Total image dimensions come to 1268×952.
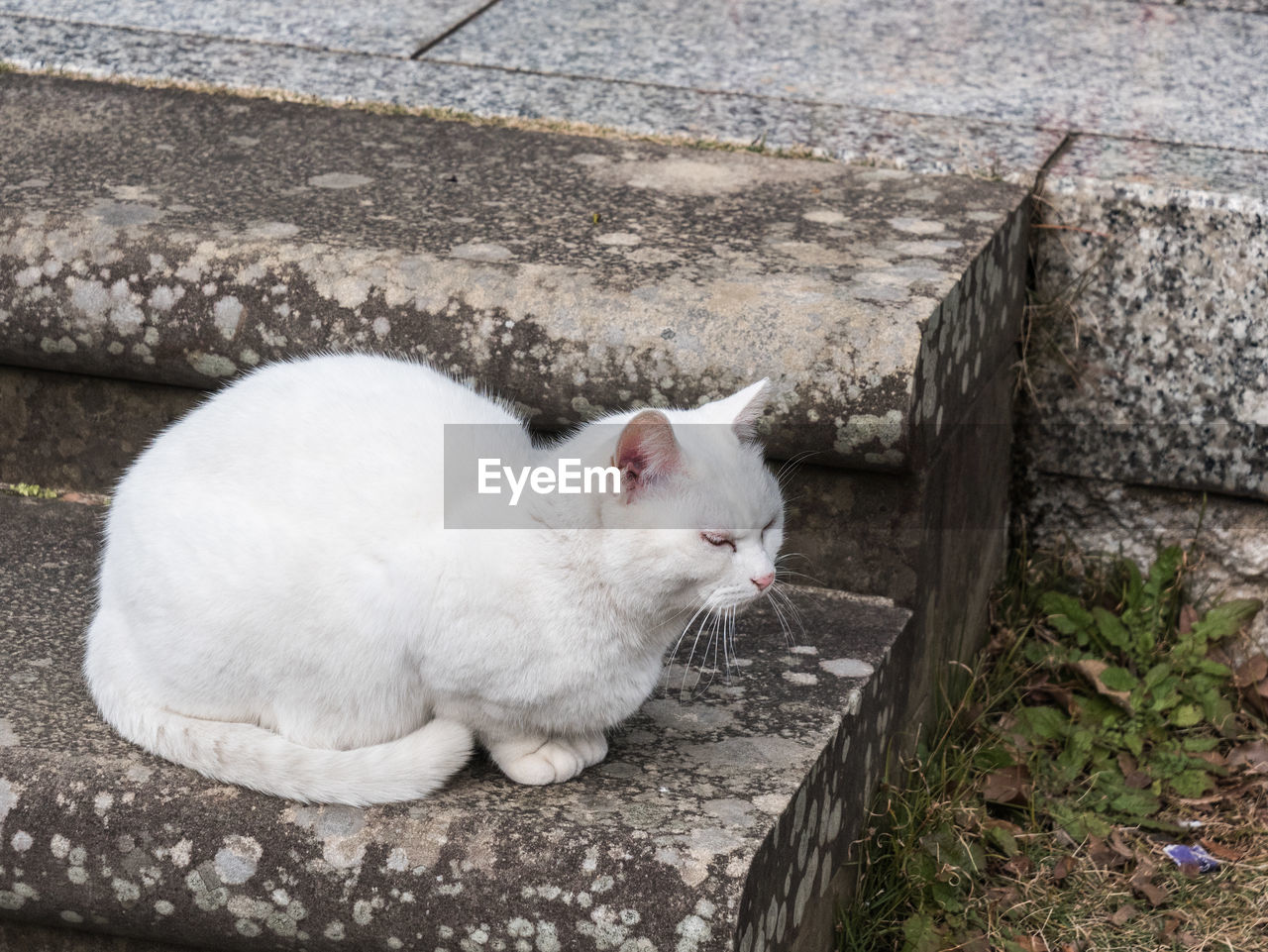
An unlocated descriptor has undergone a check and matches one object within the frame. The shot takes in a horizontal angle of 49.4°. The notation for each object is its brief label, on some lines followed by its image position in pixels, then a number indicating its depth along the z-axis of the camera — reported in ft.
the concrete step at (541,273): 6.98
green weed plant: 7.23
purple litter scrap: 7.84
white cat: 5.39
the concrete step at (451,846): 5.25
